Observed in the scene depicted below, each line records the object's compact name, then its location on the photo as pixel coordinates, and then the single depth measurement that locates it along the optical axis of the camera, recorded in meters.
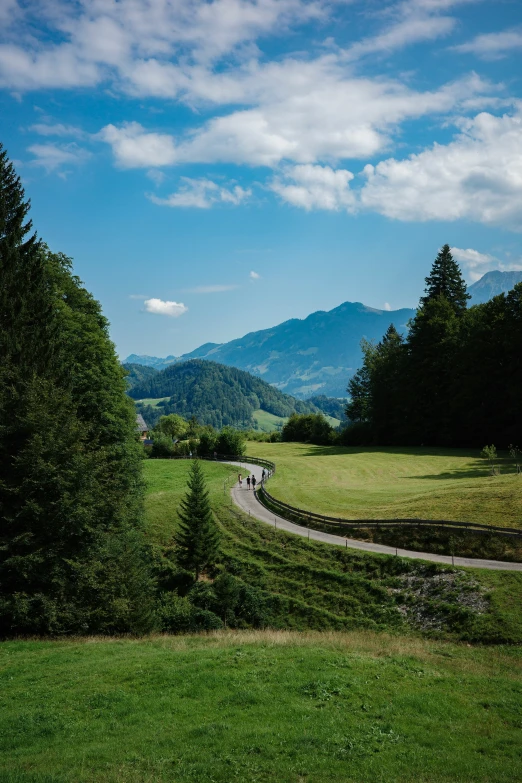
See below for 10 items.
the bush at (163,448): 94.69
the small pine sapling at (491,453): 50.12
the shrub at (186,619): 27.73
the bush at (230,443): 86.12
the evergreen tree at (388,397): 84.25
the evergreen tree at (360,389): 104.25
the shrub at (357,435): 89.38
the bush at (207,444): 90.25
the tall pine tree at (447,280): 88.38
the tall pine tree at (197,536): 37.88
